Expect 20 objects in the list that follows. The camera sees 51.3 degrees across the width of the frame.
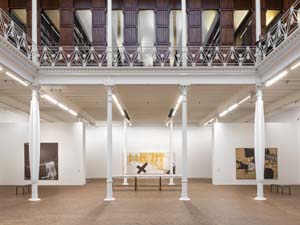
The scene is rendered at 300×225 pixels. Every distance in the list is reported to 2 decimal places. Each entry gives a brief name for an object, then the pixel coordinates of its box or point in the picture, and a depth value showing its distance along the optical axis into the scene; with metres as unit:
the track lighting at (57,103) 11.72
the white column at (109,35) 10.48
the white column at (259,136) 10.38
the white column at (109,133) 10.37
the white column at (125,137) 15.95
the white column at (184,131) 10.29
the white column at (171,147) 15.80
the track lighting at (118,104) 12.52
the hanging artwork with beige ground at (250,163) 14.80
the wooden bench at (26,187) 12.03
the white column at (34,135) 10.42
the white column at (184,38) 10.54
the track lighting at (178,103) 12.98
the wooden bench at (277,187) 11.45
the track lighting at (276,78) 8.60
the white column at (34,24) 10.55
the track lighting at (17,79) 8.81
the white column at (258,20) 10.75
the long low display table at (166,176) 12.50
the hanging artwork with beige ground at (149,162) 19.84
